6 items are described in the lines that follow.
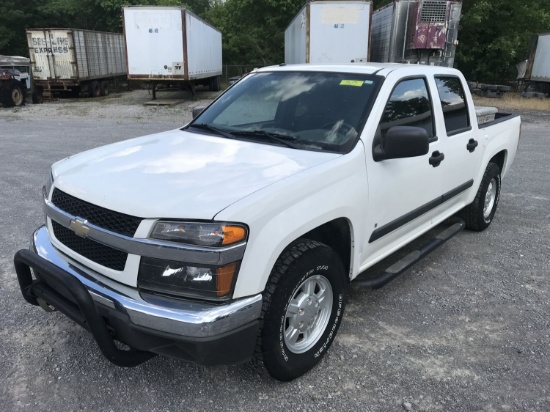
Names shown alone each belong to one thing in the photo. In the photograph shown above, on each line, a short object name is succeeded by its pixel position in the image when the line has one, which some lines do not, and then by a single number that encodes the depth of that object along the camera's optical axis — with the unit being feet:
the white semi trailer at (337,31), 52.54
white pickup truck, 7.57
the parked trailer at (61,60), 69.97
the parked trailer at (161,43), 60.03
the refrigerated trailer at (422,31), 54.75
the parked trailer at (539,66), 76.74
